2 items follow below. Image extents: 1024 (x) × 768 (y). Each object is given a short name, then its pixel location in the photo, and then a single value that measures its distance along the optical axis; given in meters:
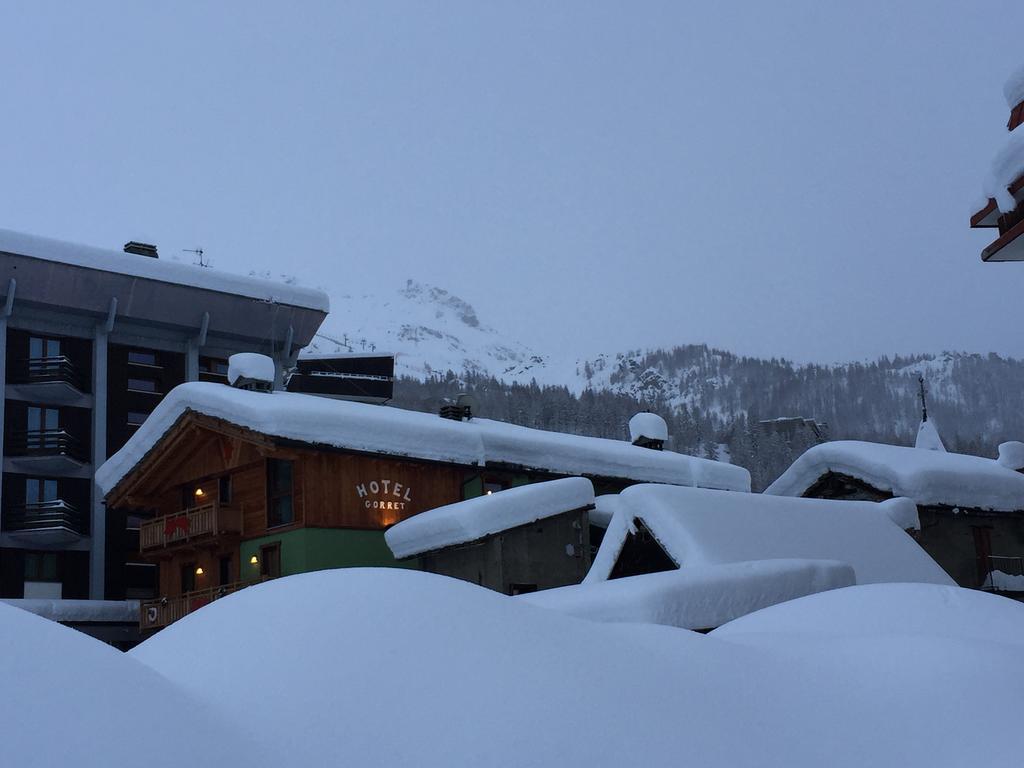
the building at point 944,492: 30.84
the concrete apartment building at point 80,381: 40.16
